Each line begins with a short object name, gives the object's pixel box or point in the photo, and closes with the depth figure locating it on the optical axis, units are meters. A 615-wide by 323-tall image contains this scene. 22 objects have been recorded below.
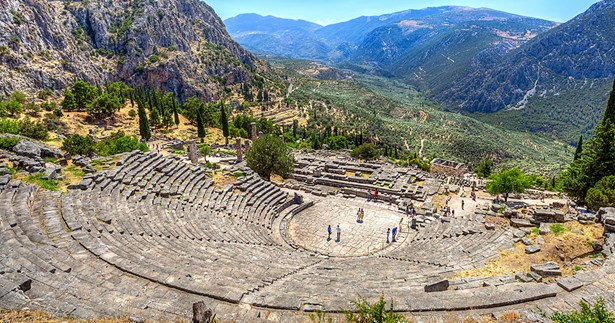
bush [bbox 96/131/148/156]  32.03
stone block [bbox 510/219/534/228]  20.60
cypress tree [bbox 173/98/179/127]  67.82
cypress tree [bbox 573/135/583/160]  46.21
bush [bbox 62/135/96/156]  26.03
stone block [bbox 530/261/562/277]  12.59
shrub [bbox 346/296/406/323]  7.38
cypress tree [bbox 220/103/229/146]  60.62
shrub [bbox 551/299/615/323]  7.21
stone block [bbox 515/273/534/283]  12.36
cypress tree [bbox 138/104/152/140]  53.19
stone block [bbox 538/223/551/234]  18.08
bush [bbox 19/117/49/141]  34.25
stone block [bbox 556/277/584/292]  11.09
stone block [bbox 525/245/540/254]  15.95
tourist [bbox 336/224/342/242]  24.00
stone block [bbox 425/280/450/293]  11.77
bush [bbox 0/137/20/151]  23.36
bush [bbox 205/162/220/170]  33.06
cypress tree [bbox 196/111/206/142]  59.03
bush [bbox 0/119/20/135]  32.88
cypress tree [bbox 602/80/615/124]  35.22
